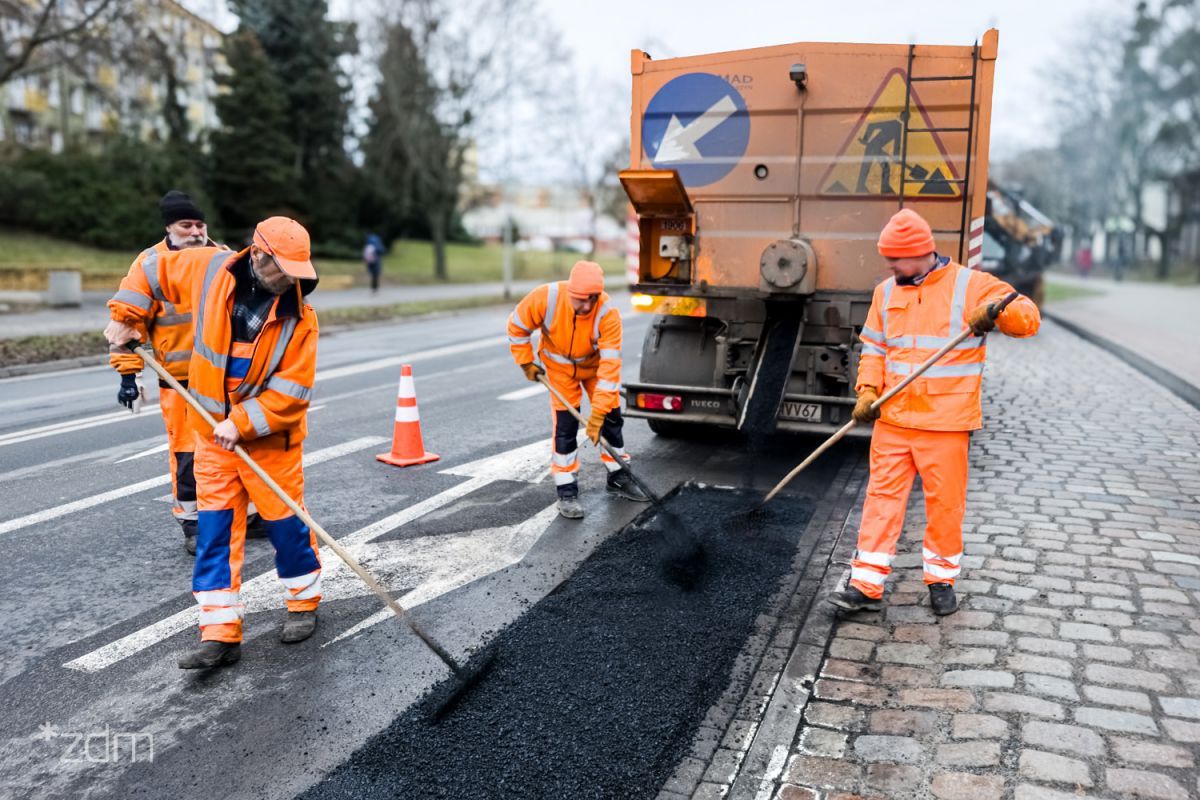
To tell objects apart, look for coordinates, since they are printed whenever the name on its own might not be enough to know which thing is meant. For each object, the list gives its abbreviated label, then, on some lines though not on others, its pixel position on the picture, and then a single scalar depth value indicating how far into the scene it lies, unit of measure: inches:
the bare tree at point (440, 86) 1162.0
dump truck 249.6
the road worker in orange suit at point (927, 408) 155.4
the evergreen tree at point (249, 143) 1228.5
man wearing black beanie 185.9
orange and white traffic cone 266.4
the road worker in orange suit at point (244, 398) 144.0
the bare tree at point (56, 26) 751.1
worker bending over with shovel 216.1
